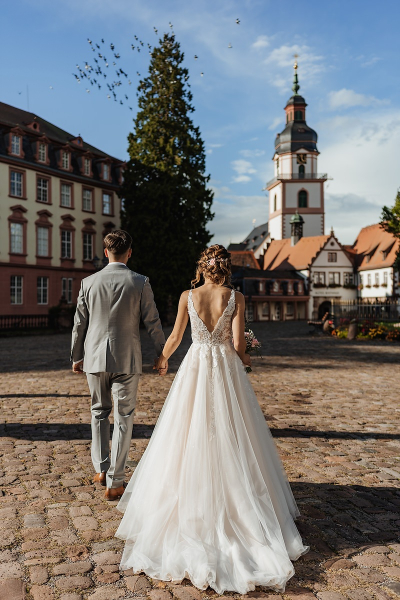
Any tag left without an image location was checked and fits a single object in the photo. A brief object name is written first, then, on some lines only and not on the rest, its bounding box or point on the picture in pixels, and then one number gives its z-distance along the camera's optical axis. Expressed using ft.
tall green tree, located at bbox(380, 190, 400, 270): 115.85
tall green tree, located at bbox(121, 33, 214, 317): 126.62
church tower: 250.78
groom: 15.12
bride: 11.03
